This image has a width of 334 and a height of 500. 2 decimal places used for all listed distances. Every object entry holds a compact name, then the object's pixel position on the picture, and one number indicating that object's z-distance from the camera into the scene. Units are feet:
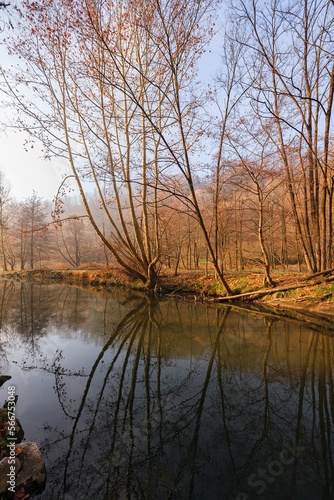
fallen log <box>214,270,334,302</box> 29.68
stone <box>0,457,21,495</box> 6.91
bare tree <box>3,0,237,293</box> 25.23
